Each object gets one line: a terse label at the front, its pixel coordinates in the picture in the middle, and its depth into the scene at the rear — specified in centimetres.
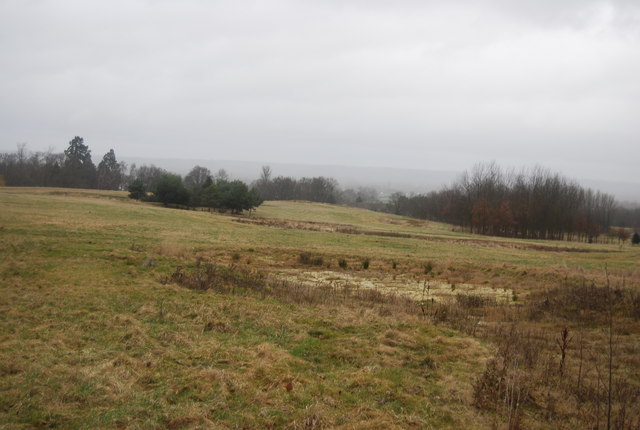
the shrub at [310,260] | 2453
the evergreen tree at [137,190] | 7144
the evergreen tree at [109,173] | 11225
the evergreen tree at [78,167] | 10125
